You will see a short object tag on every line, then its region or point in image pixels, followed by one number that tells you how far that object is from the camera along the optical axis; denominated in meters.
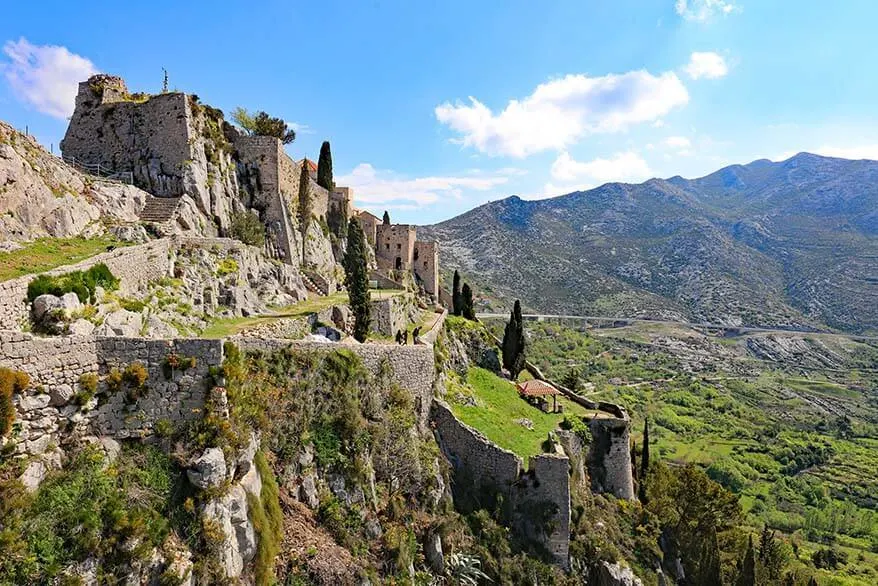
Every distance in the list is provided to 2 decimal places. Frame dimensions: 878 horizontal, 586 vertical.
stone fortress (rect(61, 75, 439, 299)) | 27.59
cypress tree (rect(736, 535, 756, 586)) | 28.73
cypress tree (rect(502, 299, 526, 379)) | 38.41
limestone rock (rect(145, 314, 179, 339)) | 15.62
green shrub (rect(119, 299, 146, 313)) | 15.45
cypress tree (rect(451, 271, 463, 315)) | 50.34
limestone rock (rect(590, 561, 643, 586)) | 22.14
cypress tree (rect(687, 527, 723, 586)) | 28.69
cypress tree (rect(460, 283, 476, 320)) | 50.09
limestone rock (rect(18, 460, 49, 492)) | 8.78
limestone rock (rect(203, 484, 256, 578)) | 10.39
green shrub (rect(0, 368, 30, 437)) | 8.75
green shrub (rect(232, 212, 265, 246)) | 29.59
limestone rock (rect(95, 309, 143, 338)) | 13.34
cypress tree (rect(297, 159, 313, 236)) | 37.25
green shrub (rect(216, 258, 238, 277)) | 22.64
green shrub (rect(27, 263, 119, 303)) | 12.48
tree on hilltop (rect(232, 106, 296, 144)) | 39.15
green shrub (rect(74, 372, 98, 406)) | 10.09
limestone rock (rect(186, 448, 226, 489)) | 10.44
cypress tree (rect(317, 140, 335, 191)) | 44.75
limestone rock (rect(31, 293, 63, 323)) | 12.12
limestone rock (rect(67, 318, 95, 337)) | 12.26
